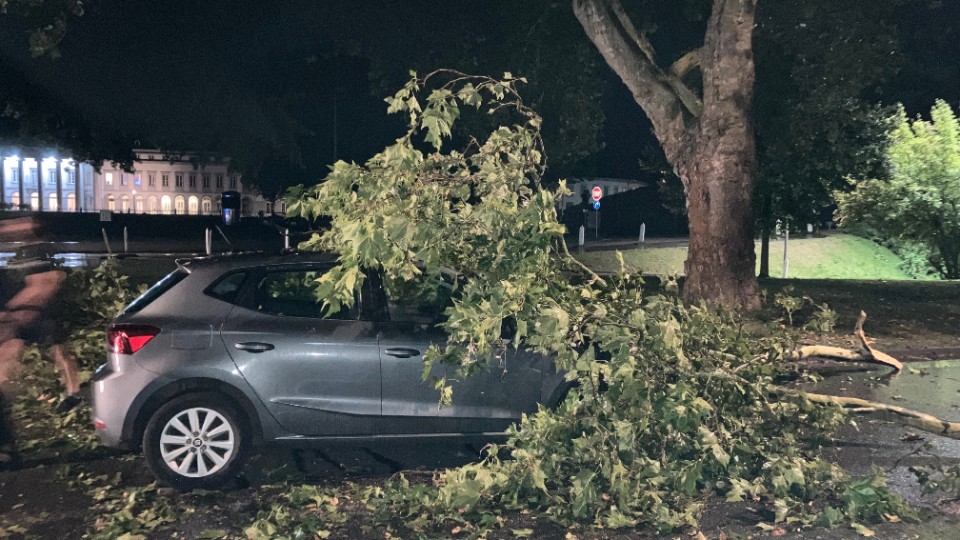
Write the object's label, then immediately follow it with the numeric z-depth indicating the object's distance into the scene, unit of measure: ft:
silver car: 18.88
